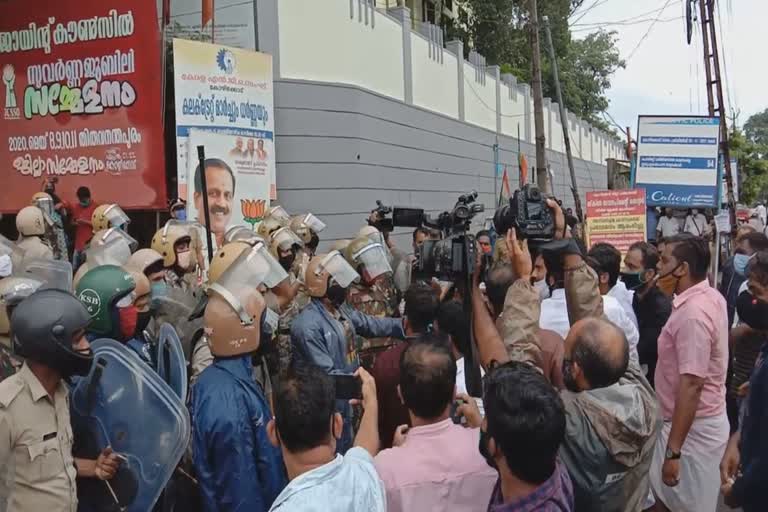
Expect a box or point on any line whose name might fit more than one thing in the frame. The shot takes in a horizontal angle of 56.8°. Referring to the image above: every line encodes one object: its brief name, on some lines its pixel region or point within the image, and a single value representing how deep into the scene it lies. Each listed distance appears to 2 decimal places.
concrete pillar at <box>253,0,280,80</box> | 10.67
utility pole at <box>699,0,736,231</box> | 14.85
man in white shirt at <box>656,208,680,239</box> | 13.42
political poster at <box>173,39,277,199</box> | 9.73
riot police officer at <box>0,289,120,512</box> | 2.60
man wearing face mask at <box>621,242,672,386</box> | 5.46
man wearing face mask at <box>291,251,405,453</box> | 4.38
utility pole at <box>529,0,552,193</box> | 14.09
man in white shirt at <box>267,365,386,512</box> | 1.99
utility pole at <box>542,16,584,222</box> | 18.22
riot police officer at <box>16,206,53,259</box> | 6.57
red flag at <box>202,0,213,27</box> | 10.62
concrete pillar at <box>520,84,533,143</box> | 24.08
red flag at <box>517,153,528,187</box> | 17.19
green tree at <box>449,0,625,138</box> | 22.67
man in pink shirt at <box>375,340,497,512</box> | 2.35
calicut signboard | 11.28
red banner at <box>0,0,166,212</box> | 10.02
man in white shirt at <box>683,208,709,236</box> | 13.26
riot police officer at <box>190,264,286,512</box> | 2.86
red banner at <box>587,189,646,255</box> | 10.31
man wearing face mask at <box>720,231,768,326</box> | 6.39
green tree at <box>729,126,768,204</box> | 36.86
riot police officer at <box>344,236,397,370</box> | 5.64
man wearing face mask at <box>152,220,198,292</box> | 5.59
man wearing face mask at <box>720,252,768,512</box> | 2.86
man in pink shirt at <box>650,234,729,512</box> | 3.73
